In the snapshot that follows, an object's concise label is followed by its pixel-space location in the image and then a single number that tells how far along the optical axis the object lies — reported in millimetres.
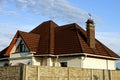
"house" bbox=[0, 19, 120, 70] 26625
